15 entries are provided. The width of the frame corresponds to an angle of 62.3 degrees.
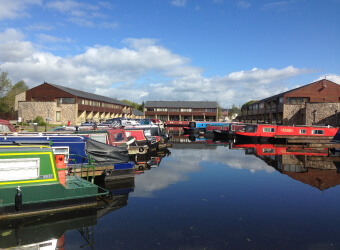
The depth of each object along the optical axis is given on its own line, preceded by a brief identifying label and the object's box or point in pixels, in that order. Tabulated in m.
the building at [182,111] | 88.62
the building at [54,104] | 51.81
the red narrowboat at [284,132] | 34.66
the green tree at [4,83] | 48.72
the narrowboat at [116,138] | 17.04
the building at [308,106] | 45.97
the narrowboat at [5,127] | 17.69
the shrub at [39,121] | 43.39
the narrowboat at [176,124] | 74.25
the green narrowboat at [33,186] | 8.61
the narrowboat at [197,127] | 55.47
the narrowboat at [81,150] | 12.70
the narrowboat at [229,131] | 43.84
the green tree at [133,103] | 149.95
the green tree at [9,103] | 49.31
